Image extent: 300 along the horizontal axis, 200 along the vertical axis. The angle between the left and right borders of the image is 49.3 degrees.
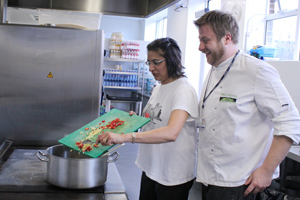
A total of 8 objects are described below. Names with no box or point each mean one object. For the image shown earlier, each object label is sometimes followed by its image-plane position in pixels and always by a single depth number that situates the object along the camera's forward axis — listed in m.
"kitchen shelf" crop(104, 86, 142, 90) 6.26
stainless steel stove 1.24
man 1.08
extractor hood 1.65
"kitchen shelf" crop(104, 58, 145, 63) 6.18
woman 1.27
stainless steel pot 1.29
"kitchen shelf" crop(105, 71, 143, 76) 6.22
